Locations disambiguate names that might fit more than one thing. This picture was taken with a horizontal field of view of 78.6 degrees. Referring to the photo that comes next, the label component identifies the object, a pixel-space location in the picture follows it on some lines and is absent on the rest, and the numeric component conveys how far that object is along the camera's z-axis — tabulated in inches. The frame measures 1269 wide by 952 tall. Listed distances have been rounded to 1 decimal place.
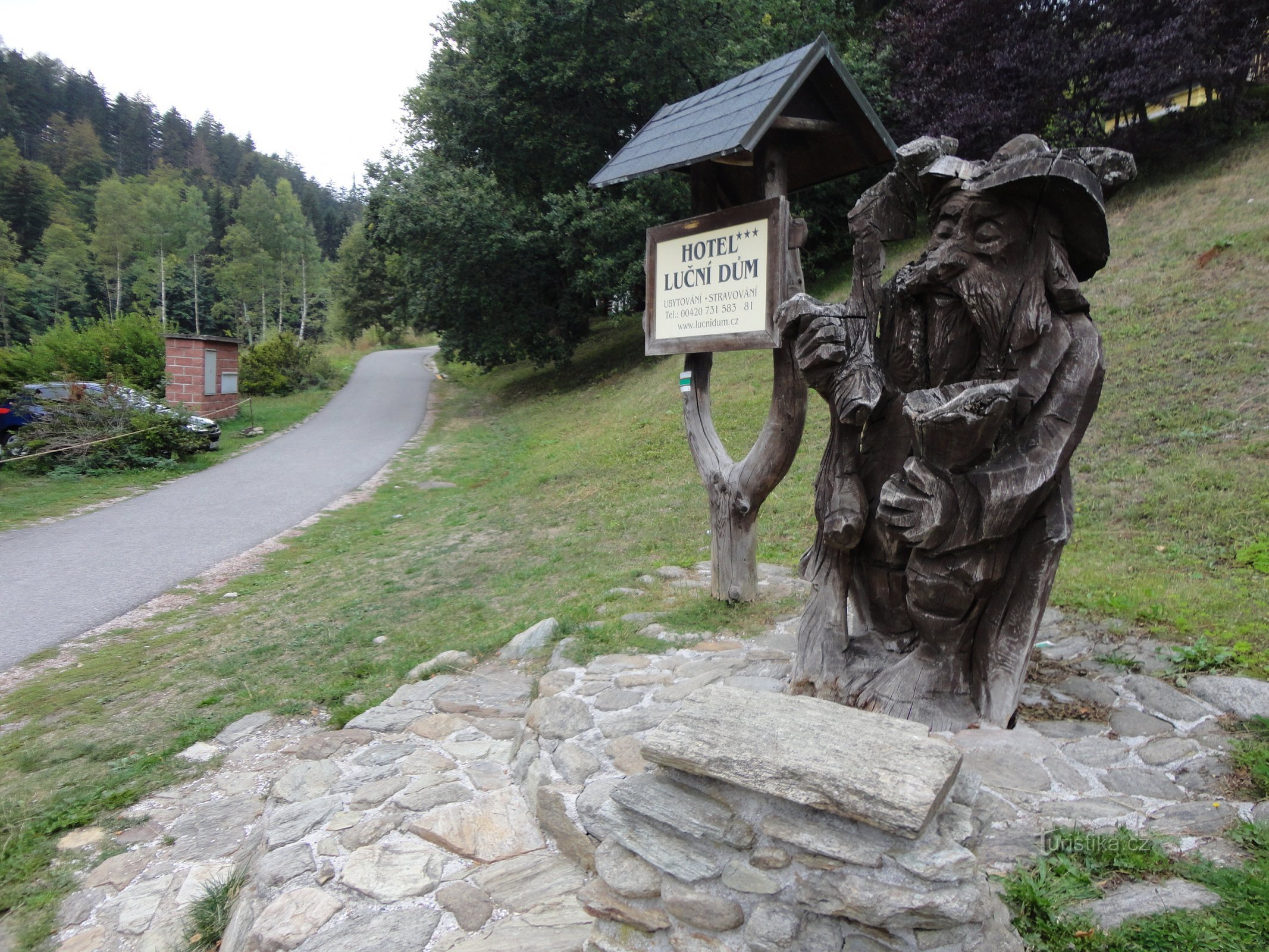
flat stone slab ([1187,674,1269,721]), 131.7
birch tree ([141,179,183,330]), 1774.1
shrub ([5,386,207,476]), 553.3
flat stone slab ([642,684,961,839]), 85.7
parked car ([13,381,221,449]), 581.6
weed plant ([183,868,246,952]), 115.8
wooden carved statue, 118.2
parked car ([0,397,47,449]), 578.6
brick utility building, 739.4
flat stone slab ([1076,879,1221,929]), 85.4
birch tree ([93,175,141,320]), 1701.5
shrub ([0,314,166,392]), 638.5
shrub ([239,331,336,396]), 1001.5
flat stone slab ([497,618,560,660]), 209.6
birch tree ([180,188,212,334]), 1893.5
